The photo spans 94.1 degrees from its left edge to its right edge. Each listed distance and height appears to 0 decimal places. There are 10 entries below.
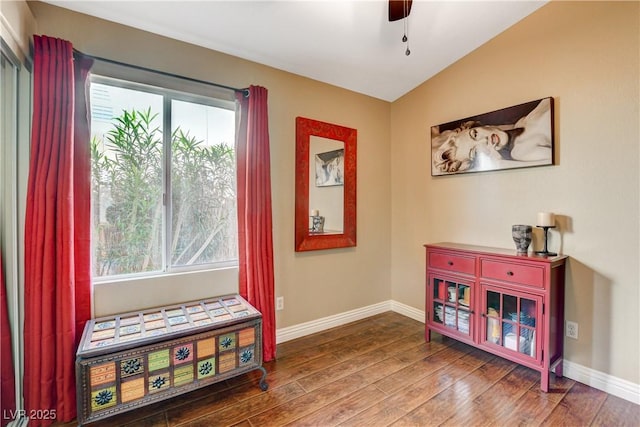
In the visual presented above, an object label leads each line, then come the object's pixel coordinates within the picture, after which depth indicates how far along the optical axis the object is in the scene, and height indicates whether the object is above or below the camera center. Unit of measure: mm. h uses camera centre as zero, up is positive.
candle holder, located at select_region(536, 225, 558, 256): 2166 -245
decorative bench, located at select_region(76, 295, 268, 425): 1573 -845
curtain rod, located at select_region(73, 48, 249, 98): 1852 +955
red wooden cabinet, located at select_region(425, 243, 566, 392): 2041 -729
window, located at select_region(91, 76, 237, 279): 2018 +217
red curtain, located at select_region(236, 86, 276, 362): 2338 -1
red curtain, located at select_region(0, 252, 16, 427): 1589 -853
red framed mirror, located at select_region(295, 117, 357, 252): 2760 +225
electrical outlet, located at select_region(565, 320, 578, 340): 2154 -898
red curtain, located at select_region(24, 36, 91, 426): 1635 -165
